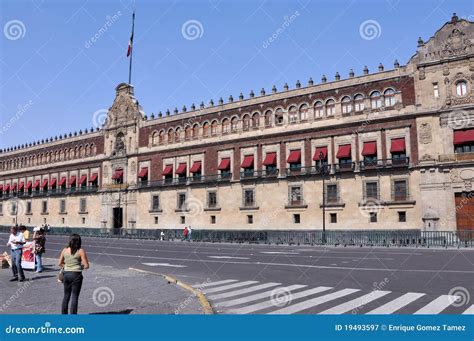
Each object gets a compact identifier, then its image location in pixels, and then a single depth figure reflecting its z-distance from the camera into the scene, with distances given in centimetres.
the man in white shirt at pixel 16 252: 1234
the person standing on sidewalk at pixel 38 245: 1461
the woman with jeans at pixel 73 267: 722
